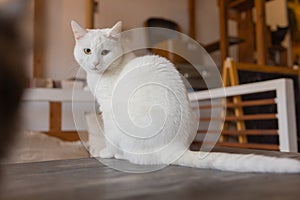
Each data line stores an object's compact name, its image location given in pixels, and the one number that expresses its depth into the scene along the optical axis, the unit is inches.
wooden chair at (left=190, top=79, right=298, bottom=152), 47.1
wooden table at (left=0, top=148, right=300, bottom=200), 13.2
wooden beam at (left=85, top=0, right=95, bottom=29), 87.5
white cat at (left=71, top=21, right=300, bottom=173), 23.7
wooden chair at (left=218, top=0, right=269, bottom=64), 87.7
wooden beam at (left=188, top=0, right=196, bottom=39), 127.6
